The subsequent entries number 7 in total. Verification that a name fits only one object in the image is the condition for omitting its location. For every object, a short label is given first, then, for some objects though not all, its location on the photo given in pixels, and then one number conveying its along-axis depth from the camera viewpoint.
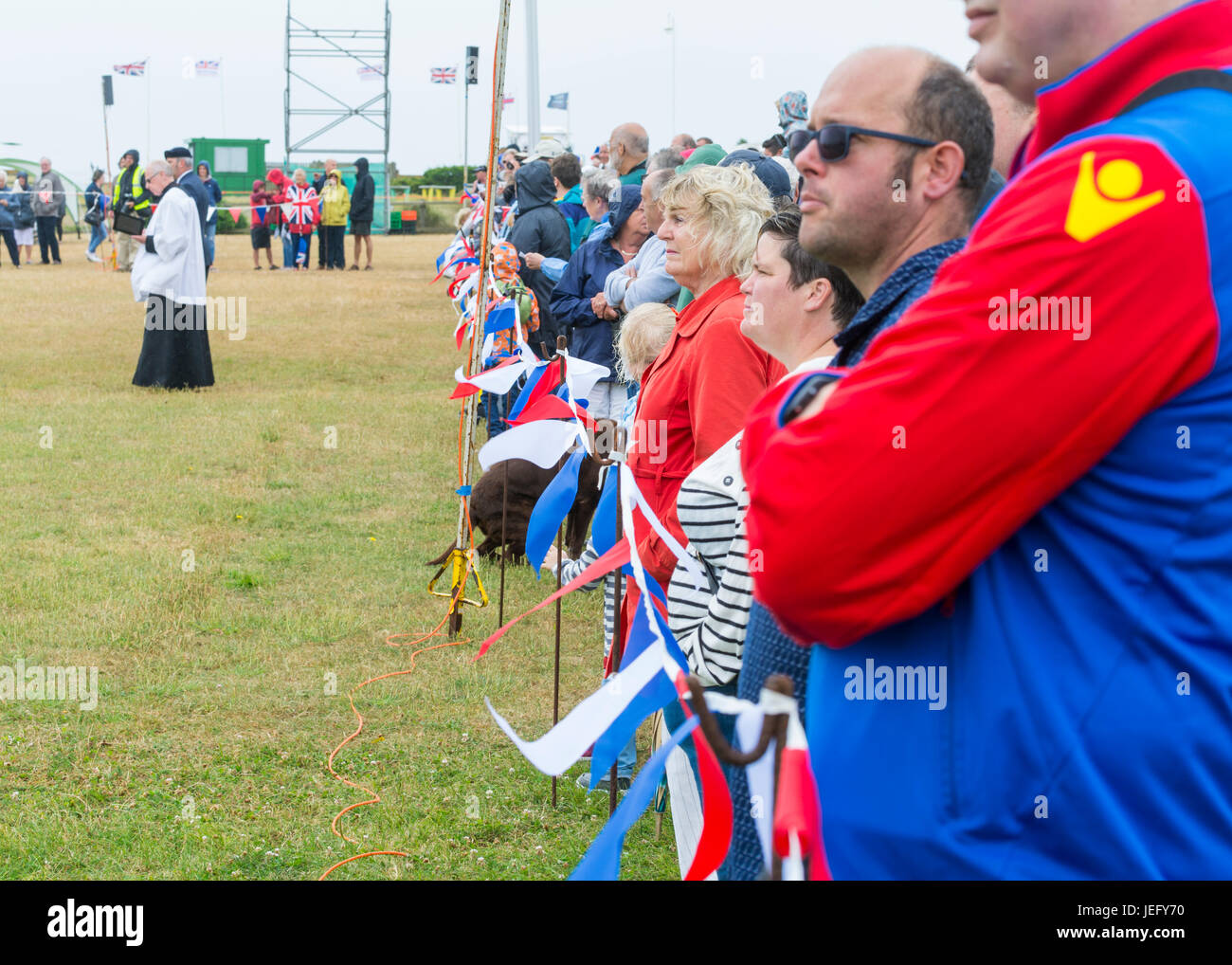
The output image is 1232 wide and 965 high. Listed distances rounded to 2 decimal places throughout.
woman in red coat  2.97
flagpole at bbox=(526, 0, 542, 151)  14.56
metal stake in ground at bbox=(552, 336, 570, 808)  3.90
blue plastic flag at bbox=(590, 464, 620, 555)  3.00
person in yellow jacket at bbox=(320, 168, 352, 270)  23.75
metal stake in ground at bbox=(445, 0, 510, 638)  4.68
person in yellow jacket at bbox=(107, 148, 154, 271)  14.81
